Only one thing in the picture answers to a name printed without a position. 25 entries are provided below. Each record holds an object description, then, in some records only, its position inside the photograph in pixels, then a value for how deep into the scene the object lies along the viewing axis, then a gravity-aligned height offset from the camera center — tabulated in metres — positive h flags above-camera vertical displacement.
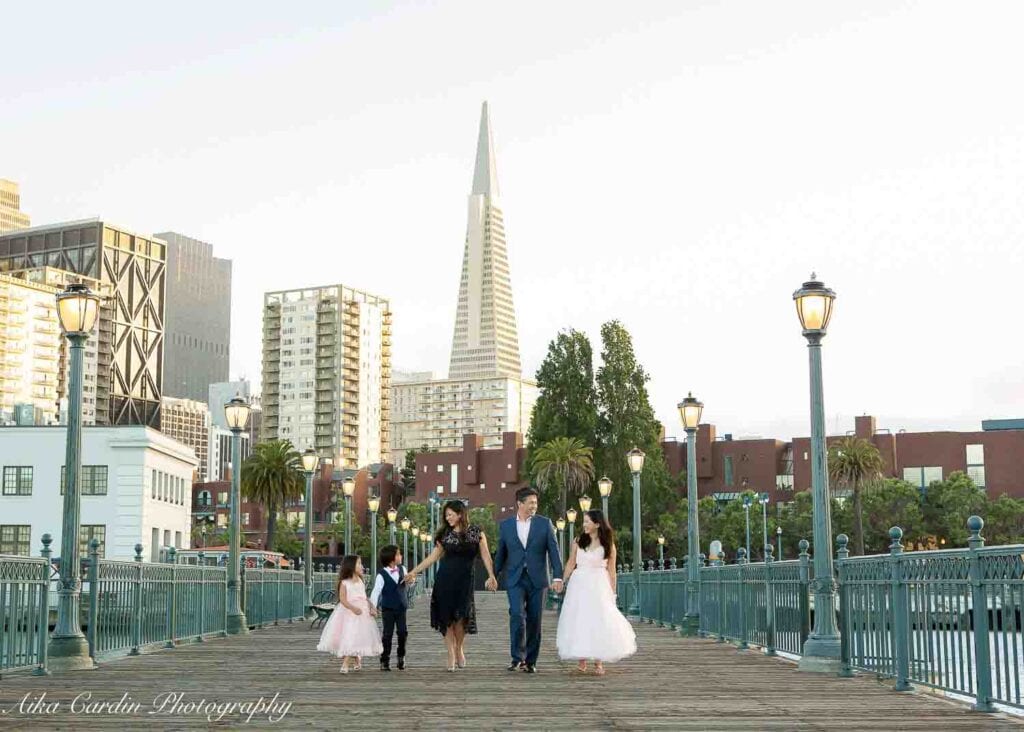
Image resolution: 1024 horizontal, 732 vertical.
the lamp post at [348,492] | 45.38 +2.05
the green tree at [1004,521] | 92.88 +1.93
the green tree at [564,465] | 92.88 +6.08
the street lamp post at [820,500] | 14.76 +0.57
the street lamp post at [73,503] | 15.45 +0.60
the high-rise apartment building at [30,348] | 186.25 +29.91
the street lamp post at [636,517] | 35.38 +0.94
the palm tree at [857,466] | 95.50 +6.05
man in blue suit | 14.42 -0.15
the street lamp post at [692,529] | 24.81 +0.40
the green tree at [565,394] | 95.81 +11.57
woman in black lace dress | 14.52 -0.27
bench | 25.38 -1.23
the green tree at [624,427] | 92.88 +8.89
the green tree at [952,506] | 93.69 +3.06
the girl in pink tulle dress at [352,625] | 15.45 -0.88
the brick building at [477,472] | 126.06 +7.73
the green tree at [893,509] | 95.62 +2.95
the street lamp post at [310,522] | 36.47 +0.84
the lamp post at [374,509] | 59.18 +1.92
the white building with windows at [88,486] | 59.25 +3.08
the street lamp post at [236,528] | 25.22 +0.47
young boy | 15.49 -0.56
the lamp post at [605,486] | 43.19 +2.12
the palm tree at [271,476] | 100.44 +5.82
